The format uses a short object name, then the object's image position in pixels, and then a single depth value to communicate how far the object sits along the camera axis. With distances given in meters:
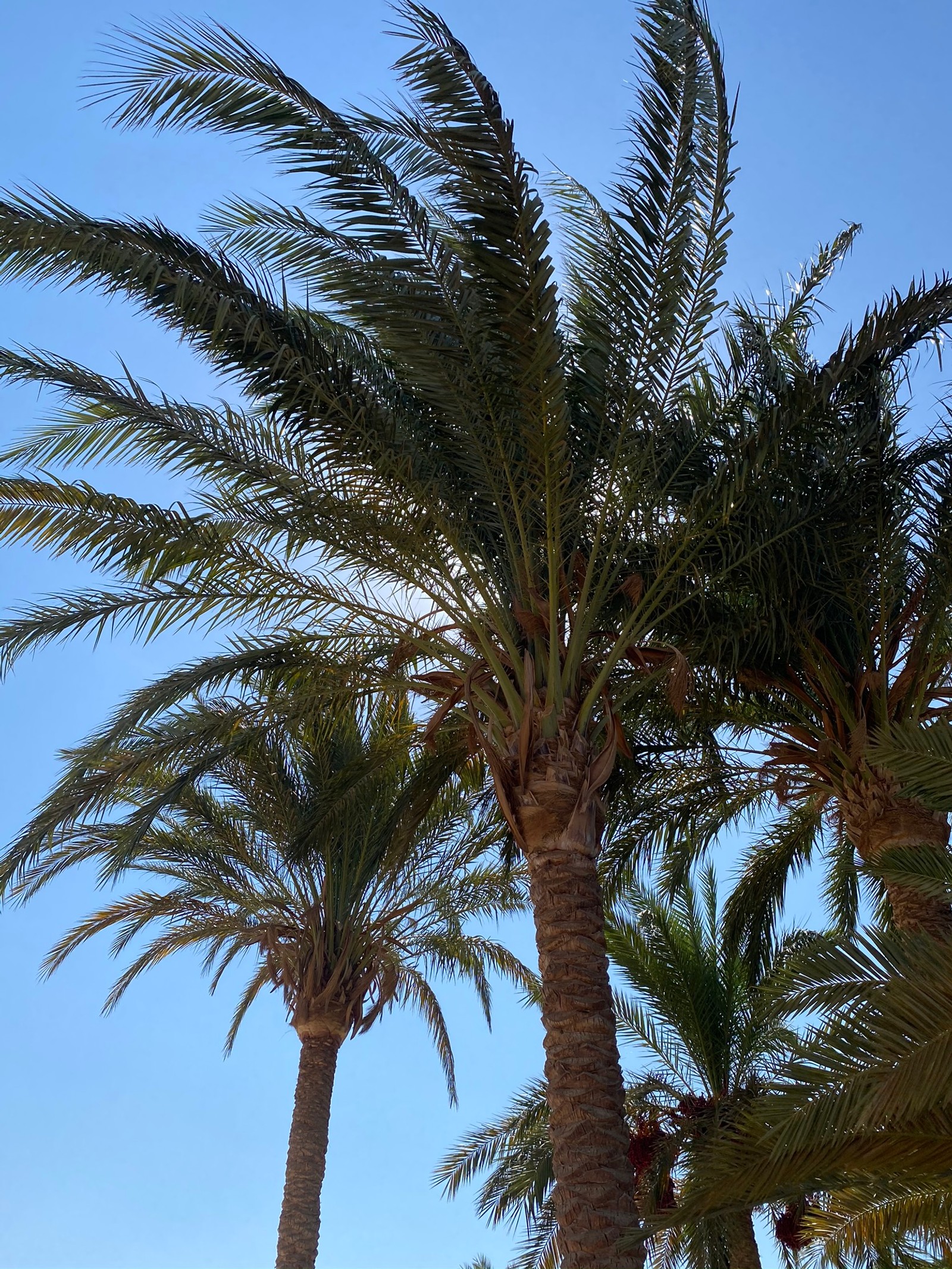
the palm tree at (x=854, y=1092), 4.53
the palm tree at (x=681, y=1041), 11.01
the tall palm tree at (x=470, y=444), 6.63
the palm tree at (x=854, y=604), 8.01
